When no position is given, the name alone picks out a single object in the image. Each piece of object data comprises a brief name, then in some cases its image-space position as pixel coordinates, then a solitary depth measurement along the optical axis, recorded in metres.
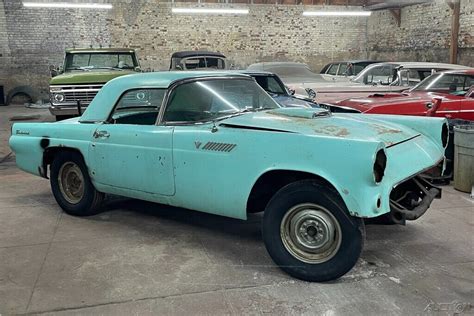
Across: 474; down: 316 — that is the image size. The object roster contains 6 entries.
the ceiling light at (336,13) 17.34
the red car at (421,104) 6.35
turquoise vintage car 2.96
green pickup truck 9.29
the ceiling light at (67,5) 15.10
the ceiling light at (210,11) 16.72
